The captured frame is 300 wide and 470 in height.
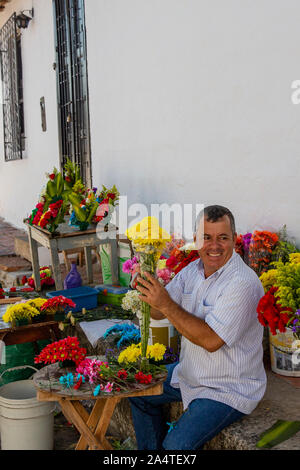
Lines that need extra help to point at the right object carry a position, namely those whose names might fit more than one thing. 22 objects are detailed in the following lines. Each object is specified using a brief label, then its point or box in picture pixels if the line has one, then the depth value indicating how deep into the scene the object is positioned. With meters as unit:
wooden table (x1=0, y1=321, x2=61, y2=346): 3.70
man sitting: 2.21
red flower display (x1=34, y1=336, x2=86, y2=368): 2.63
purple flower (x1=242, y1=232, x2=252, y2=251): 3.55
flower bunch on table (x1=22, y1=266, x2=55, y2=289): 5.55
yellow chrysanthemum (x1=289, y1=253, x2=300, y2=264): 2.87
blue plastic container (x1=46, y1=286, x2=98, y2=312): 4.46
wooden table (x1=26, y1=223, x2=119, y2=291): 4.74
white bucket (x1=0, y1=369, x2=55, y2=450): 3.05
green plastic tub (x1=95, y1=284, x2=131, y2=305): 4.67
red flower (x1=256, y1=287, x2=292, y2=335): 2.23
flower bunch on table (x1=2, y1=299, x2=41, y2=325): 3.70
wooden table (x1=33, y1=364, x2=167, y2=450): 2.33
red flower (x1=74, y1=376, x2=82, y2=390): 2.39
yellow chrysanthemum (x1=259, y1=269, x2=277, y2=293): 2.94
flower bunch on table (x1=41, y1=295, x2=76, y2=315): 3.86
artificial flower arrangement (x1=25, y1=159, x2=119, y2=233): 4.83
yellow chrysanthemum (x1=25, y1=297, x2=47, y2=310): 3.88
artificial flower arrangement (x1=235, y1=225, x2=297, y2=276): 3.23
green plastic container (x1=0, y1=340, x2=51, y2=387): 3.93
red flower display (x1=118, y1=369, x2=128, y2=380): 2.42
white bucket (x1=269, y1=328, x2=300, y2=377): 2.84
